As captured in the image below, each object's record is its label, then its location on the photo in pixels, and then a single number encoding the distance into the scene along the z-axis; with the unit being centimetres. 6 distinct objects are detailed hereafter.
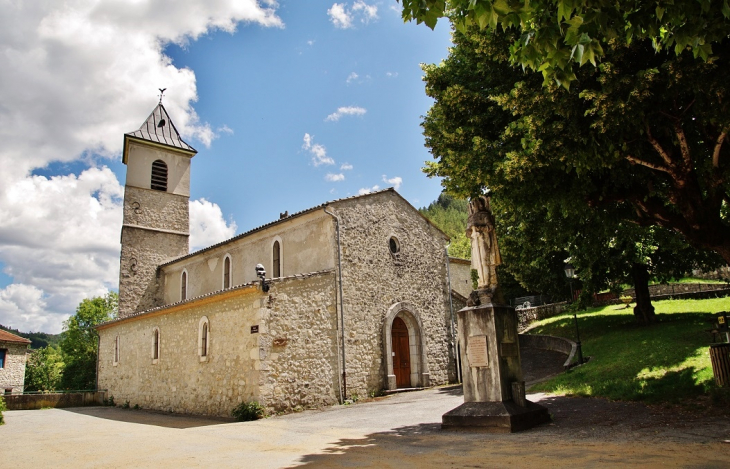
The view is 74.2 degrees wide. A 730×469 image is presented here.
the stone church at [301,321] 1482
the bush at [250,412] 1377
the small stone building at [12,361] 3556
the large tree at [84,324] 4919
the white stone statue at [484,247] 995
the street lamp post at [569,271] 1809
